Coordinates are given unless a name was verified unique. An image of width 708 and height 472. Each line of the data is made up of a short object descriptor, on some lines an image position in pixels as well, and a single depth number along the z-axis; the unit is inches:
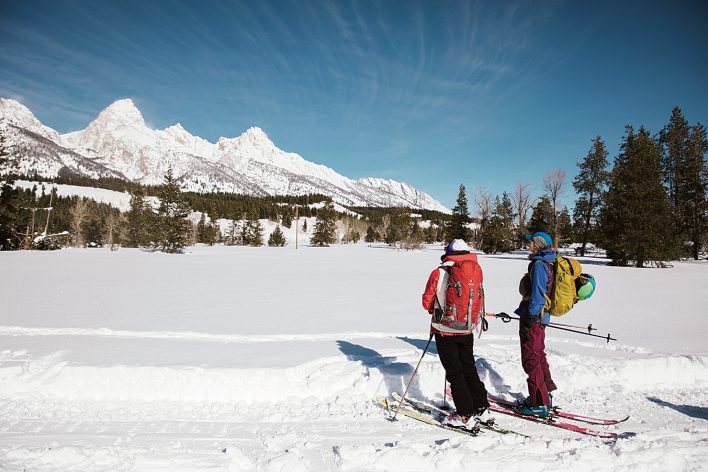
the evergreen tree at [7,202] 1352.9
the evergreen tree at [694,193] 1446.9
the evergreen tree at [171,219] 1534.2
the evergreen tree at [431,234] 4214.3
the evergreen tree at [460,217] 2332.7
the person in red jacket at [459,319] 167.0
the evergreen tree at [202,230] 3331.0
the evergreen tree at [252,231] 2844.5
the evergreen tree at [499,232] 2130.9
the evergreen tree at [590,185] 1689.2
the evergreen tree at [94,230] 2999.5
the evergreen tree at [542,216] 1919.3
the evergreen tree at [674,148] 1578.5
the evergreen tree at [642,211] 1127.6
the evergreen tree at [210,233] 3206.2
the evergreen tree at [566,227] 2165.5
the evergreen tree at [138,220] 1875.0
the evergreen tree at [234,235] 3504.9
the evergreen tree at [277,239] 2987.2
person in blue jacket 182.7
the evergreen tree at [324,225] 2635.3
